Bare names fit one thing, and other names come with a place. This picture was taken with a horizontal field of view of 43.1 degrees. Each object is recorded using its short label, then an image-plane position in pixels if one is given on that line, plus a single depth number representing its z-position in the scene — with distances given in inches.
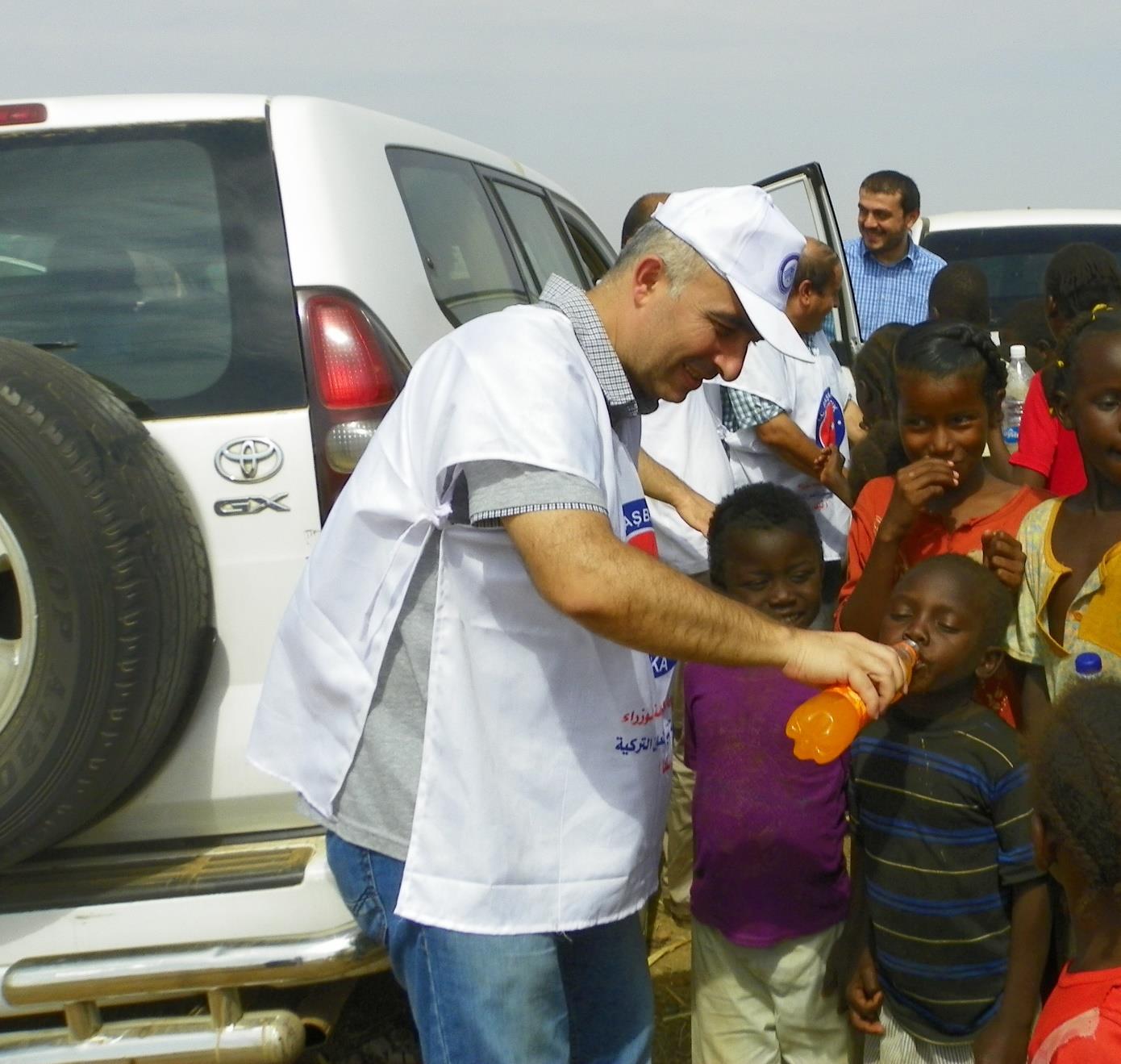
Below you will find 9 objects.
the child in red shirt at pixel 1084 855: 75.5
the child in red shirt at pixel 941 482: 120.2
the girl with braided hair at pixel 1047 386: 144.5
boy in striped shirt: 102.2
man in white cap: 82.6
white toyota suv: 103.0
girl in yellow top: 108.5
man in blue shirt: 259.1
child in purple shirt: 113.8
